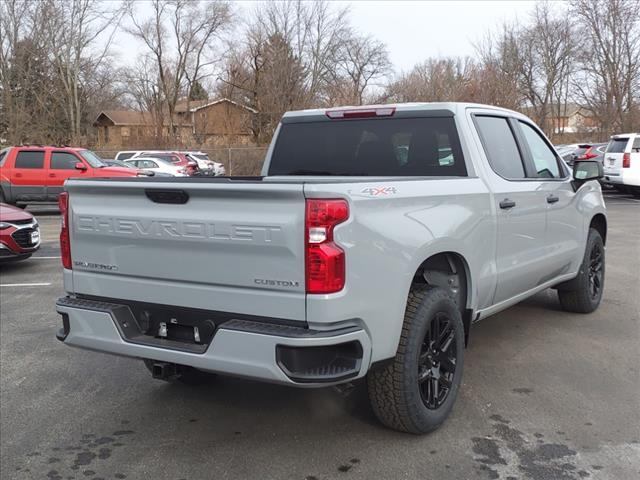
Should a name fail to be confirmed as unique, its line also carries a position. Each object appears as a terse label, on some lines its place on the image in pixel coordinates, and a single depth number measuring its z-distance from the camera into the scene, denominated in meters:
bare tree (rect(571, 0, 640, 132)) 37.00
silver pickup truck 2.88
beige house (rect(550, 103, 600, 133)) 41.76
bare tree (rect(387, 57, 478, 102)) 34.06
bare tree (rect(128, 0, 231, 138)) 50.53
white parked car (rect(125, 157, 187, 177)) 25.45
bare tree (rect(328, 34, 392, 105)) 40.16
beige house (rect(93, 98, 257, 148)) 44.03
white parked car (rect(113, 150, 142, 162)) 31.38
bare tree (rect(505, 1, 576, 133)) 41.36
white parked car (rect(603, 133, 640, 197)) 18.44
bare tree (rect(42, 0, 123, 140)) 43.12
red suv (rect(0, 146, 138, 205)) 16.91
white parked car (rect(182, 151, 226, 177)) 31.40
